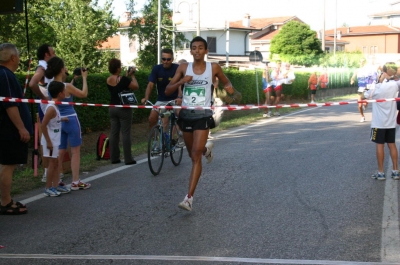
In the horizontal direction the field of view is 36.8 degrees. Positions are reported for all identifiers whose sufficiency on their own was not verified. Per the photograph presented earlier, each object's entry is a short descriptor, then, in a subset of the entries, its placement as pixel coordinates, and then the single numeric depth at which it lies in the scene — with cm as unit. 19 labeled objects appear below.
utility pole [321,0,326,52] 4604
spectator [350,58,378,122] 1817
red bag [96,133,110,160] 1066
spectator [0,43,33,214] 650
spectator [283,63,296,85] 2256
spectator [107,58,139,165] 1000
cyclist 999
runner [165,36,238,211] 682
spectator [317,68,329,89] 3689
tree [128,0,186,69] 3438
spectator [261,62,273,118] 2097
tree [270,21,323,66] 6138
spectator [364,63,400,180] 855
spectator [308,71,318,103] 3003
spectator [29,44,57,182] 816
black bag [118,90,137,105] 997
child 742
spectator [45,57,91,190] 794
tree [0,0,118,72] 3469
